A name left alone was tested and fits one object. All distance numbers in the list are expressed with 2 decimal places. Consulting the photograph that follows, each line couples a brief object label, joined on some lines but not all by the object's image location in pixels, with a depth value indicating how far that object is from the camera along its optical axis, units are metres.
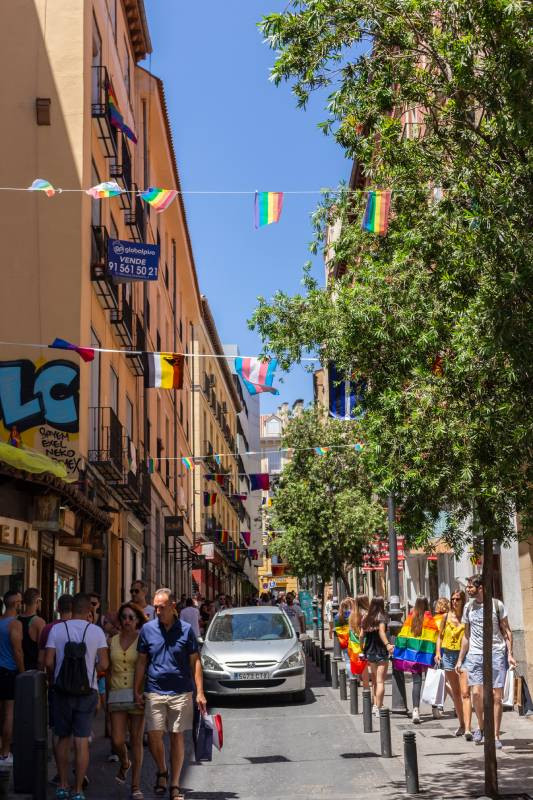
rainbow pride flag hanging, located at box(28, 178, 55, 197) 15.10
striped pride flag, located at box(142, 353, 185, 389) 19.47
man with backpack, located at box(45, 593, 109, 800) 9.20
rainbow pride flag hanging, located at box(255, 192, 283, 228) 13.27
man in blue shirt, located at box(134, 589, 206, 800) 9.30
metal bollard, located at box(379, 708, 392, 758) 11.03
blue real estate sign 20.64
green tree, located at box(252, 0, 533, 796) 7.81
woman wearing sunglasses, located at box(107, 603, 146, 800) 9.95
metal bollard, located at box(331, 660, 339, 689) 20.08
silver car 17.03
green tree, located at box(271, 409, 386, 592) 32.94
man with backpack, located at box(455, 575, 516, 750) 11.64
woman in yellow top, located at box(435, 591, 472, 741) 12.97
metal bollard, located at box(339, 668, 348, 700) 17.52
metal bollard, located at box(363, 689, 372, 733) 12.88
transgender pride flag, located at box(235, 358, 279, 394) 18.64
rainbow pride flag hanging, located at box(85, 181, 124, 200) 15.02
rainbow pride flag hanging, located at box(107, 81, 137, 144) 22.44
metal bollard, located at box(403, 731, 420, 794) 8.91
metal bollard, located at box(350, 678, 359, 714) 15.12
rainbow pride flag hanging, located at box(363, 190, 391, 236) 10.43
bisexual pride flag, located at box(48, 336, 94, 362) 16.61
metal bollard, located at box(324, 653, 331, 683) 23.36
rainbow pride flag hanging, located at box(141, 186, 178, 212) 14.82
